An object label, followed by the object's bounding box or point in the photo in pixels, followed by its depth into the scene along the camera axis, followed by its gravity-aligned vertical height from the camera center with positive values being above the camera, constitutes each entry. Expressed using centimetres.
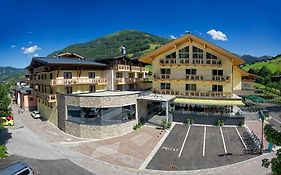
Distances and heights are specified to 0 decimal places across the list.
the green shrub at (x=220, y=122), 2503 -632
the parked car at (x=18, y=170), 1271 -687
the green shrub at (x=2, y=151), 1139 -486
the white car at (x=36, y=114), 3213 -628
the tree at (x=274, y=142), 556 -215
